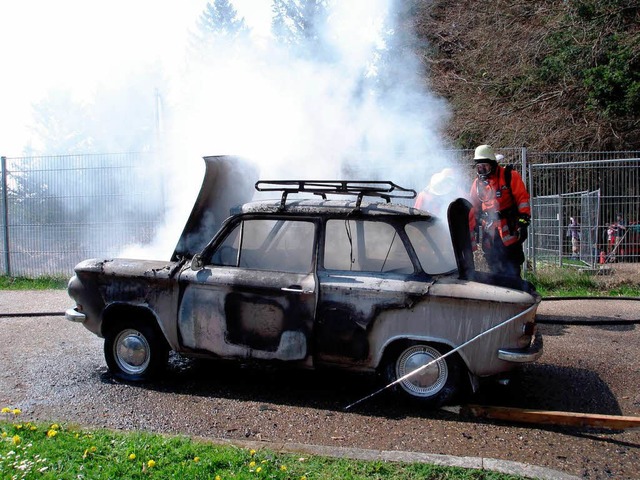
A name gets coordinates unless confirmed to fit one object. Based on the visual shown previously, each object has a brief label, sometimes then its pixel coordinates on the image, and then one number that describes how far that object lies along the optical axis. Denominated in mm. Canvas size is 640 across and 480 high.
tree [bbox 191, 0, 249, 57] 21938
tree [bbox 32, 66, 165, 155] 36281
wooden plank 4430
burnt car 4703
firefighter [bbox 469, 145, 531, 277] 6242
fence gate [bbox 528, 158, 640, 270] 10242
